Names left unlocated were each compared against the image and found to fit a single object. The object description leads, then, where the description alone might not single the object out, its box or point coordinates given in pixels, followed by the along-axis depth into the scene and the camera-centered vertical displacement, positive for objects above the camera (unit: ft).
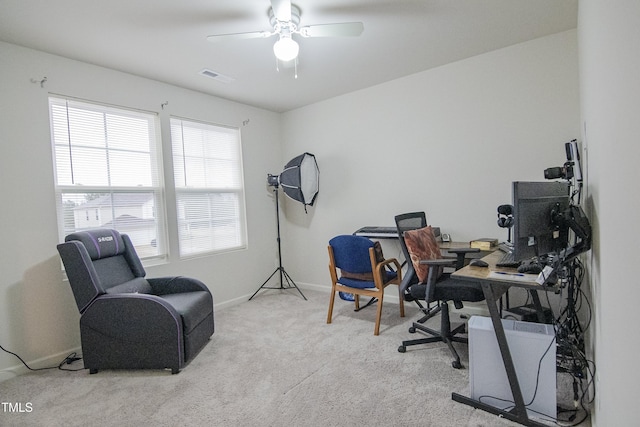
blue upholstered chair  9.66 -2.20
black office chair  7.58 -2.20
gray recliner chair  7.81 -2.83
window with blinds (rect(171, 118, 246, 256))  12.16 +0.98
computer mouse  6.51 -1.46
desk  5.45 -2.57
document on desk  5.30 -1.49
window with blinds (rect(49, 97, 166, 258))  9.30 +1.47
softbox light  13.66 +1.20
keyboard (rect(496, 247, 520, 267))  6.42 -1.47
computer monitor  4.94 -0.45
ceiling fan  7.01 +4.05
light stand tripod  15.19 -3.37
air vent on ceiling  10.62 +4.76
